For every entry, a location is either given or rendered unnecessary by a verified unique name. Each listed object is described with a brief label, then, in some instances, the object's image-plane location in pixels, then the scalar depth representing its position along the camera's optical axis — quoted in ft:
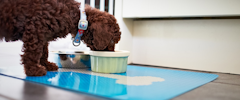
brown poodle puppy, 4.32
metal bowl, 5.92
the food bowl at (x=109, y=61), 5.24
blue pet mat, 3.43
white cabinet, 5.81
